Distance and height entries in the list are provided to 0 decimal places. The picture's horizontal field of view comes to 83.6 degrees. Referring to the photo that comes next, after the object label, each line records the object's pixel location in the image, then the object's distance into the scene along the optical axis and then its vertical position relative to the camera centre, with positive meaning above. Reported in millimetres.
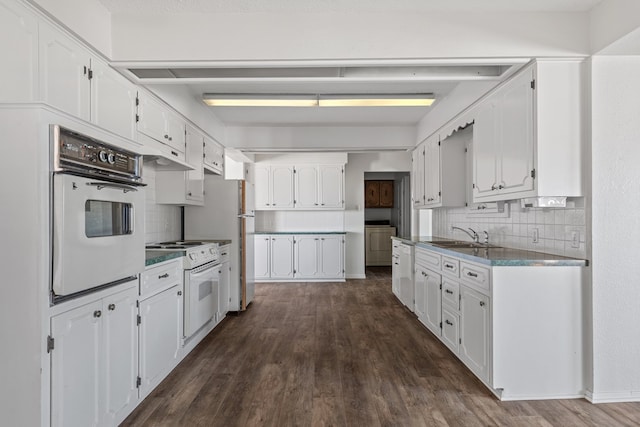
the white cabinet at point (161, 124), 2785 +784
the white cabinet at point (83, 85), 1814 +770
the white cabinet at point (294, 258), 6434 -777
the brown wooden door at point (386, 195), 8656 +481
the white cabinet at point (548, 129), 2334 +568
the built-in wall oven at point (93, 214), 1506 +4
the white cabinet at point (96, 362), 1531 -720
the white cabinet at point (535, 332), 2316 -760
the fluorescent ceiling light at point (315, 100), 3674 +1200
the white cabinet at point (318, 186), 6578 +532
